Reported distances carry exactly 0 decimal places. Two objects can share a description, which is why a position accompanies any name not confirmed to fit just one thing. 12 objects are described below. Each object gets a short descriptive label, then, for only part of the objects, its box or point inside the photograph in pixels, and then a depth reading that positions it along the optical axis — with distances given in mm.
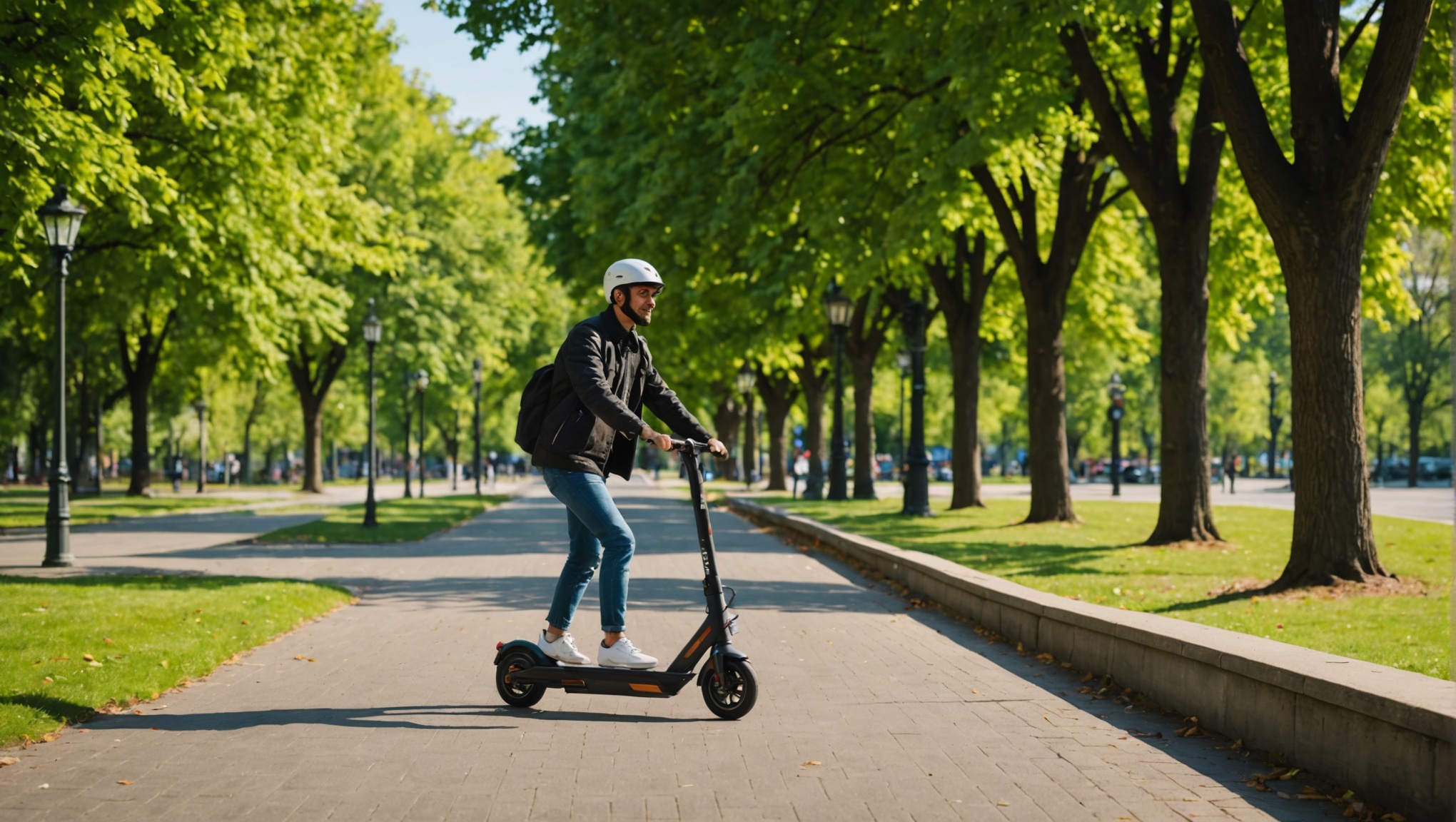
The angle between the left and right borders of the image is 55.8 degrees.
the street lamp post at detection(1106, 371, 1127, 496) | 40531
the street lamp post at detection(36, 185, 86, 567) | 14680
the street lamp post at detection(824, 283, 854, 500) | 26703
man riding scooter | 6144
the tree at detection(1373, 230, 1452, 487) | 53188
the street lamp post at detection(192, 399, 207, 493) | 46812
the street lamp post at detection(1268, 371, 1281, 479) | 51756
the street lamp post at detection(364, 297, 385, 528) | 23188
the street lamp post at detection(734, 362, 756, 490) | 41844
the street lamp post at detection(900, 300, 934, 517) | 23500
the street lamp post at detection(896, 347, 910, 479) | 36812
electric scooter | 6316
